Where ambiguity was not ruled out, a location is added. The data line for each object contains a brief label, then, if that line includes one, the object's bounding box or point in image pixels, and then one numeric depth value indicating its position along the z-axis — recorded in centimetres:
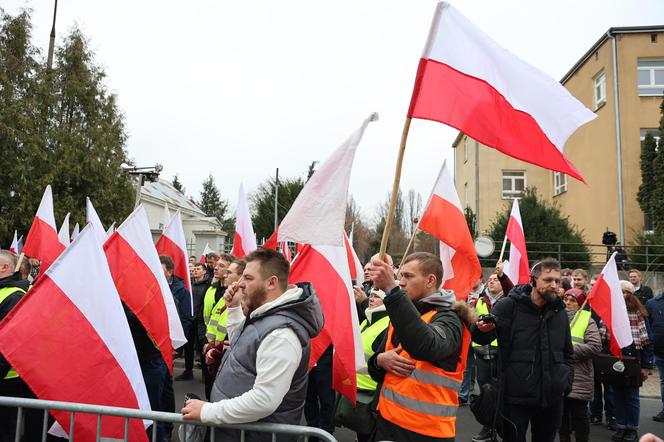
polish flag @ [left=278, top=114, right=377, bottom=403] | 312
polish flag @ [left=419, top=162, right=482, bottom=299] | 534
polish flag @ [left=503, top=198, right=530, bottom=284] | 689
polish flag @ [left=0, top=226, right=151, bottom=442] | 289
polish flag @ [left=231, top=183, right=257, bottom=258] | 774
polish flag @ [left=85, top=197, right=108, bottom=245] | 482
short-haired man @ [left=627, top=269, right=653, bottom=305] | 919
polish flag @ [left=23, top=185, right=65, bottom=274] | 721
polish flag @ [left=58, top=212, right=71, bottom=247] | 992
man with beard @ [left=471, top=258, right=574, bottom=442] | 396
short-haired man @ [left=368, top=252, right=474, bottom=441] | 268
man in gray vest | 242
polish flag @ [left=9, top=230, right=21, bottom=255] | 1269
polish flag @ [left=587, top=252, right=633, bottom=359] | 592
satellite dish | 1725
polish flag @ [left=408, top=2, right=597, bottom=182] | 307
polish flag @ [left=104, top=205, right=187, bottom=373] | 444
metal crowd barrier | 245
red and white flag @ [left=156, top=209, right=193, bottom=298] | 747
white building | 4150
